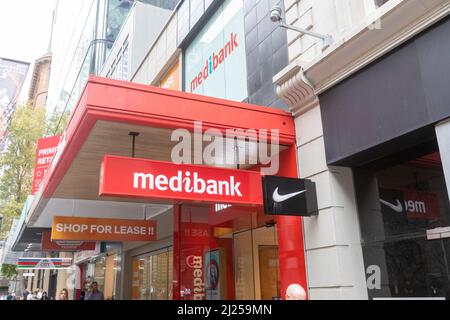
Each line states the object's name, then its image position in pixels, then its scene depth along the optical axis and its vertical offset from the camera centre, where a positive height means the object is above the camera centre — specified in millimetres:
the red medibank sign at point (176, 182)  5242 +1371
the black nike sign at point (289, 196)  5770 +1217
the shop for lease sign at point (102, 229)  10625 +1622
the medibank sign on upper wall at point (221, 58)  9688 +5686
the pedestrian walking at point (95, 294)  13391 +47
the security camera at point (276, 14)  6098 +3725
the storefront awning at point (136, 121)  5727 +2363
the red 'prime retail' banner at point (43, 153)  15539 +4969
